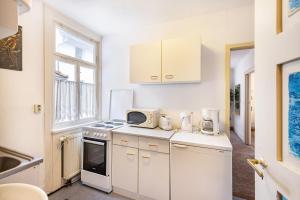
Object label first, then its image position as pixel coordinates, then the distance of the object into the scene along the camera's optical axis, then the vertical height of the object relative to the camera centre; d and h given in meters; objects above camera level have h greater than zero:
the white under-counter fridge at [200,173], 1.55 -0.78
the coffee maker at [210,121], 1.96 -0.29
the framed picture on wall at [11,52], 1.61 +0.51
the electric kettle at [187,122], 2.15 -0.32
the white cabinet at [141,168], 1.86 -0.88
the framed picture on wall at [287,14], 0.57 +0.34
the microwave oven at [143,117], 2.27 -0.27
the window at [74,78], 2.30 +0.35
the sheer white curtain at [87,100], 2.69 -0.01
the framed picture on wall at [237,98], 5.61 +0.04
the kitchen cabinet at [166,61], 2.01 +0.53
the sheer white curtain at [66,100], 2.29 -0.01
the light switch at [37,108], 1.91 -0.10
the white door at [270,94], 0.58 +0.03
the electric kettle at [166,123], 2.22 -0.34
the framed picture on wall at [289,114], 0.57 -0.06
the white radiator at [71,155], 2.24 -0.83
